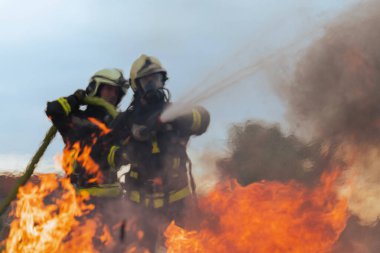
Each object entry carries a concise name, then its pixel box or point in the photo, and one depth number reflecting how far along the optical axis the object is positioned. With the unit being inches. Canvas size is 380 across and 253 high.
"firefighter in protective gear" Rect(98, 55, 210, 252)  517.3
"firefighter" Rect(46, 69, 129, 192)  587.2
